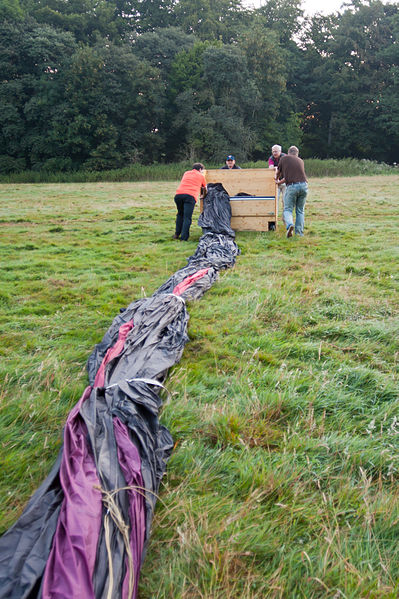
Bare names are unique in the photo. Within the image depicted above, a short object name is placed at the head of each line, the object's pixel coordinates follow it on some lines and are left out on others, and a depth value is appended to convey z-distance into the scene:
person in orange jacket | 8.32
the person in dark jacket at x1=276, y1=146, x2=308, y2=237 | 8.19
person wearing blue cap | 9.95
